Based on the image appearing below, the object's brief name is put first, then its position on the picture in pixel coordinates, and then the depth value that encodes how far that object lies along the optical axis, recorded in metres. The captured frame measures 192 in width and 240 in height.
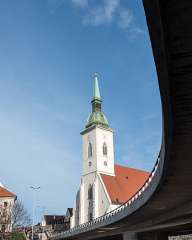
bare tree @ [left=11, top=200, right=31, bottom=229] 64.62
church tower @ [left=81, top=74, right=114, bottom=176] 92.50
